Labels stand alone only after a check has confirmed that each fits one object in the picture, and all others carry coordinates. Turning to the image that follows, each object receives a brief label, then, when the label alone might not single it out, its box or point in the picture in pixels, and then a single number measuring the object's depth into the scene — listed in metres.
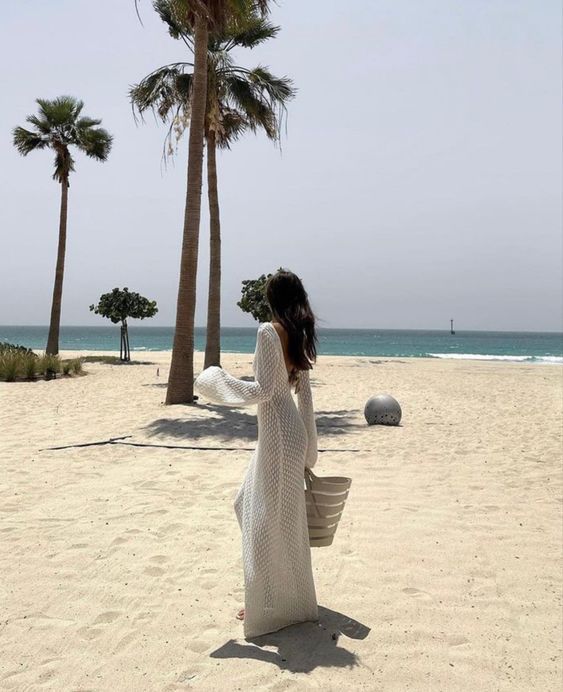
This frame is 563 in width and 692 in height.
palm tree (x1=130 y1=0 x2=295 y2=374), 15.57
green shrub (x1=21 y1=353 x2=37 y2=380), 17.09
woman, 3.31
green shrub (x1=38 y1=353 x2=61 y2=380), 17.75
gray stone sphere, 10.70
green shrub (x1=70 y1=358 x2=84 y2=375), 19.31
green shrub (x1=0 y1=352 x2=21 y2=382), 16.67
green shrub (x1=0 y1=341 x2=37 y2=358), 19.42
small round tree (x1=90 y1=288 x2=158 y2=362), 30.00
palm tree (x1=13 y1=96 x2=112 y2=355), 25.34
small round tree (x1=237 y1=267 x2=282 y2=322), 25.34
